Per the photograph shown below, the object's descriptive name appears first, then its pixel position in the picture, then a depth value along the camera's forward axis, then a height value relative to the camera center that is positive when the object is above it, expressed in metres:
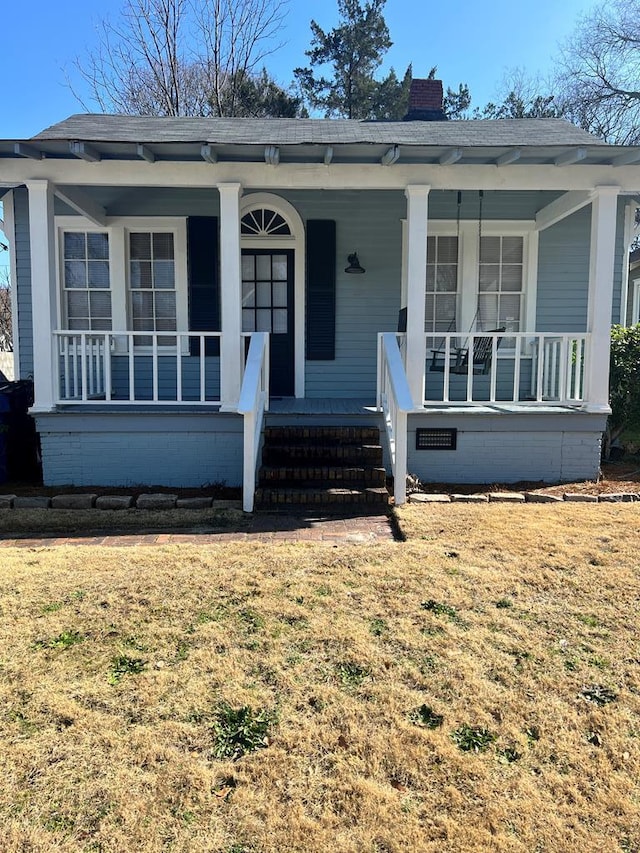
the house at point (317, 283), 5.49 +1.01
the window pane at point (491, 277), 7.45 +1.17
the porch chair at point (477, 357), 6.41 +0.11
